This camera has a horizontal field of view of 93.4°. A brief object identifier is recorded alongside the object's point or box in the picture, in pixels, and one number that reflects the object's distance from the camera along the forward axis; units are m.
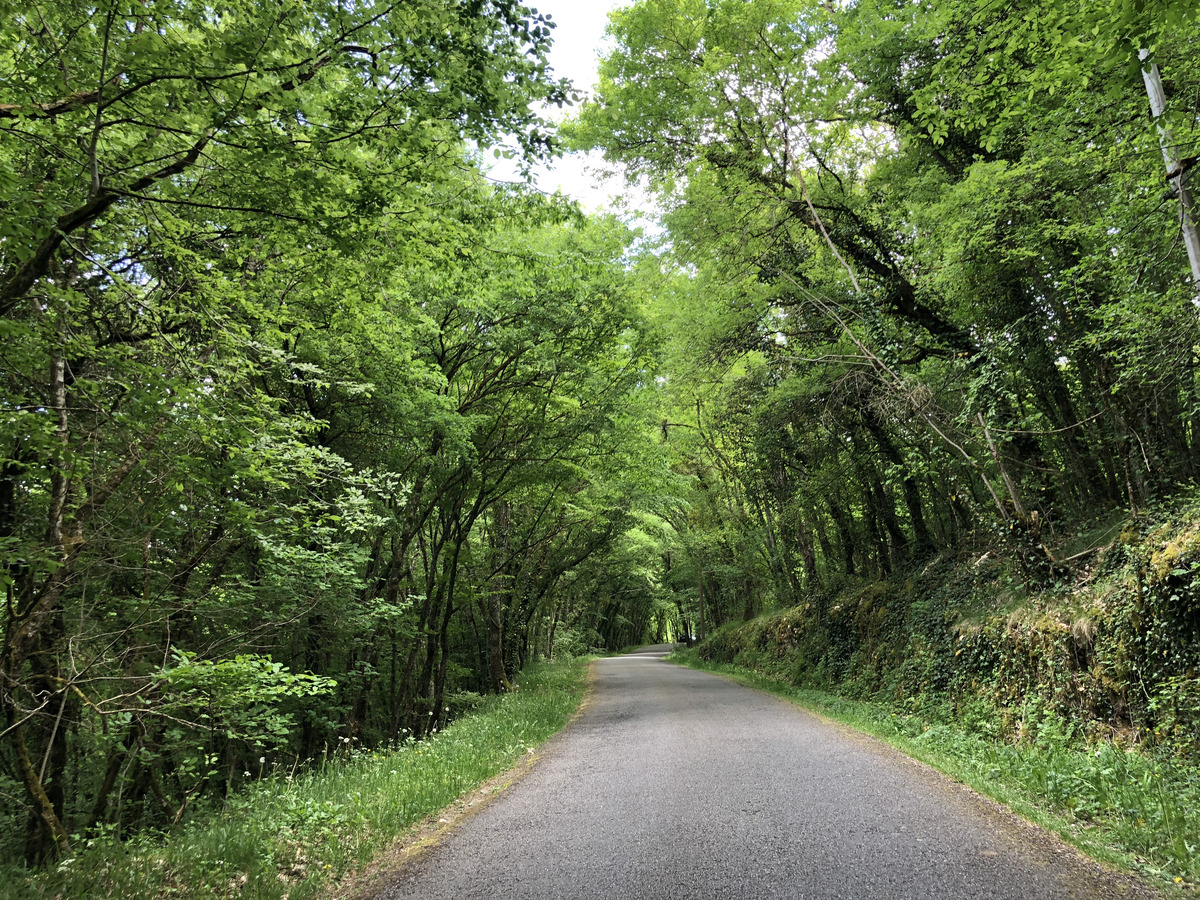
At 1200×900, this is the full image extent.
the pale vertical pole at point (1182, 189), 4.55
